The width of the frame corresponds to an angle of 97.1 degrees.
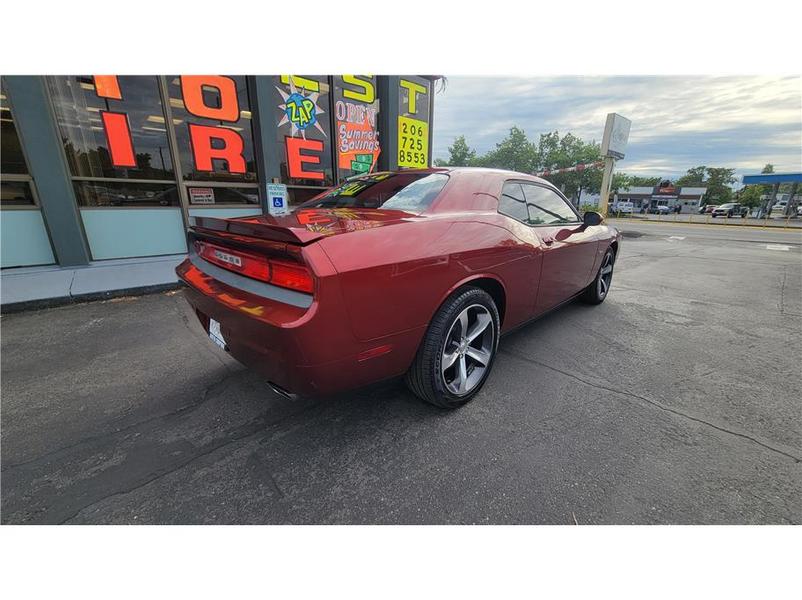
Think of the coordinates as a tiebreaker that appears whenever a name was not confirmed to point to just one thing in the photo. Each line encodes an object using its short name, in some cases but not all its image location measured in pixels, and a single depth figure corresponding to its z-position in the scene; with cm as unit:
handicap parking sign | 588
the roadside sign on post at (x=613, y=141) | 1767
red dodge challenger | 162
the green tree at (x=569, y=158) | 5084
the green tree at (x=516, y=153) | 5500
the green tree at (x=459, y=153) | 5656
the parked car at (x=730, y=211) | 4269
